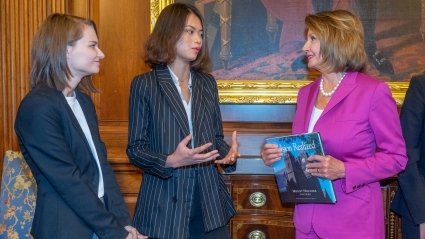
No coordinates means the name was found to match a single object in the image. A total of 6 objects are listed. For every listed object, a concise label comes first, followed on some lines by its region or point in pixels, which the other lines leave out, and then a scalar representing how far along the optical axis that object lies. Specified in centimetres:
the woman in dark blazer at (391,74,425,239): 258
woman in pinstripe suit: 252
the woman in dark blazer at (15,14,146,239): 214
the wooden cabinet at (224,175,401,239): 320
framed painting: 367
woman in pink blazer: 237
